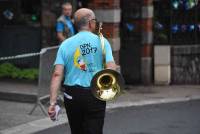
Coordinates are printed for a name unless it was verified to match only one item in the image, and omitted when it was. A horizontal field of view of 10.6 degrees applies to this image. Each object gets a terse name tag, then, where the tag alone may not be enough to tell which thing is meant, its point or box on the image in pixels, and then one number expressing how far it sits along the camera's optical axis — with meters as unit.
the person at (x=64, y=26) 21.03
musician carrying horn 11.05
